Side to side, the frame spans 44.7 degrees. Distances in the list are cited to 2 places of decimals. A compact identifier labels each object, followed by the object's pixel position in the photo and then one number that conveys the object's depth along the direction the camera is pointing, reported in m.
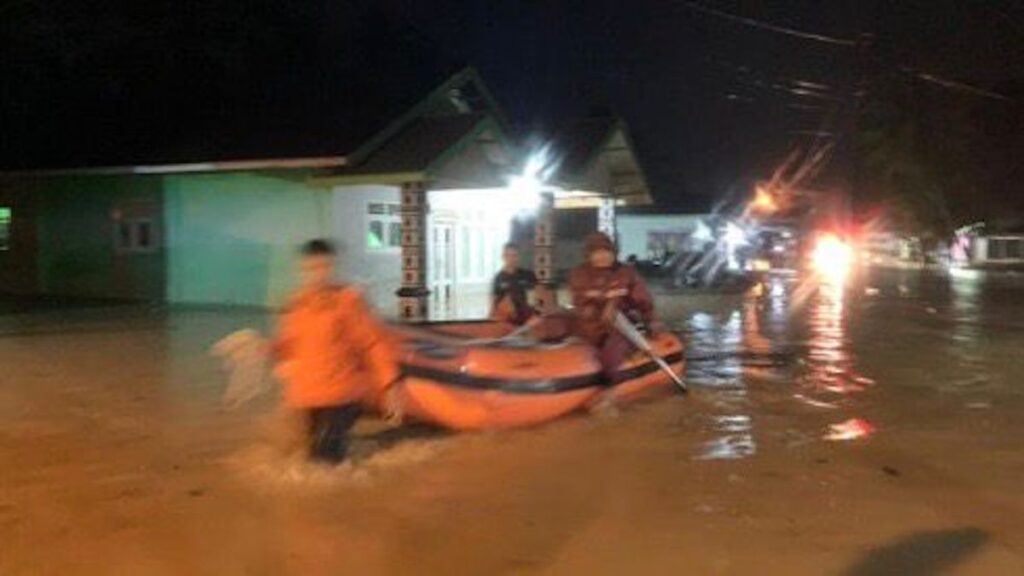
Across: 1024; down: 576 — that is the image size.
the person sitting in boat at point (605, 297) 11.52
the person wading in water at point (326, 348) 8.09
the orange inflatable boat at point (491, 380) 10.00
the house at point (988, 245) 76.56
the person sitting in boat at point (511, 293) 12.88
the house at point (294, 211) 23.09
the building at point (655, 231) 65.56
